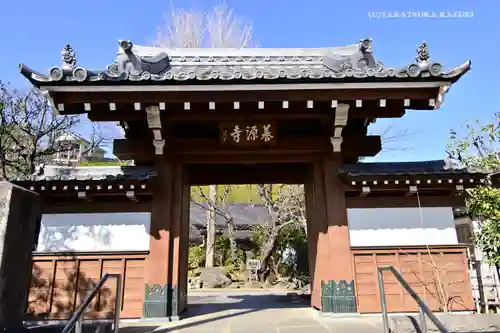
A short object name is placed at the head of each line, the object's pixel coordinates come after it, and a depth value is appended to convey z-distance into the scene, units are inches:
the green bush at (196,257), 728.3
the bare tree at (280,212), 620.1
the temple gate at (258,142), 197.6
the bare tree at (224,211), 711.6
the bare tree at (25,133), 431.2
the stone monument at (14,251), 141.9
